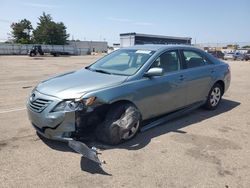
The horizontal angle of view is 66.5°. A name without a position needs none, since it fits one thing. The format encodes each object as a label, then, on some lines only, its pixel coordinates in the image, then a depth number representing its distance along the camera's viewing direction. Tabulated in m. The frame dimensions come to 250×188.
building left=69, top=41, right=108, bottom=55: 51.00
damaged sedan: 2.78
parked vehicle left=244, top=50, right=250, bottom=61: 27.81
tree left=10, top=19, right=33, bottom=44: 46.69
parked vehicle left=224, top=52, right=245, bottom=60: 28.37
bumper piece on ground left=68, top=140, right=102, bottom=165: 2.51
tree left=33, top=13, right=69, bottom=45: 43.57
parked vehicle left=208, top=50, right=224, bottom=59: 30.19
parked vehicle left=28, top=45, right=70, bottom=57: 28.13
